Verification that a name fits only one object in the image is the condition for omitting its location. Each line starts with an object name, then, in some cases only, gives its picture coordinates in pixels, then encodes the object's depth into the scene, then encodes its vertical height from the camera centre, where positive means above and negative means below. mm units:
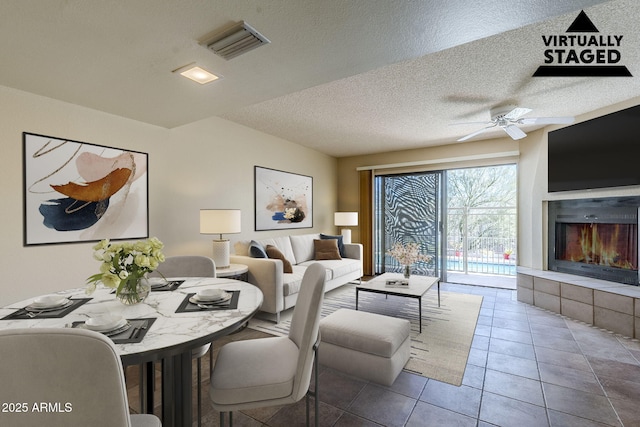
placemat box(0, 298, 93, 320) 1241 -442
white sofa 3162 -748
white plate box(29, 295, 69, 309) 1333 -416
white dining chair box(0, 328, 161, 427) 645 -381
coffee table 3096 -834
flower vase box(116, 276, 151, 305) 1408 -381
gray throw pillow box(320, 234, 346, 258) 5137 -519
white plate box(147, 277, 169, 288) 1800 -438
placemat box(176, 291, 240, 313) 1376 -452
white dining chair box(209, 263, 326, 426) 1242 -718
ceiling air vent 1523 +964
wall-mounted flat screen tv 3188 +747
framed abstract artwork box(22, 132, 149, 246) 2301 +197
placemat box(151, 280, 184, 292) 1747 -450
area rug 2311 -1202
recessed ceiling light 1915 +967
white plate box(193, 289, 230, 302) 1451 -416
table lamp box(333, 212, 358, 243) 5551 -116
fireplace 3297 -300
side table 2979 -609
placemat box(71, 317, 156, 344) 1027 -447
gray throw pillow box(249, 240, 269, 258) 3504 -461
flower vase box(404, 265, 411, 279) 3587 -720
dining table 1028 -456
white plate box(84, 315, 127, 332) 1073 -415
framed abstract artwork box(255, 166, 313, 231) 4418 +240
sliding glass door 5387 -54
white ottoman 2045 -976
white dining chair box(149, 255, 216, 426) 2211 -414
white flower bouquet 1356 -240
